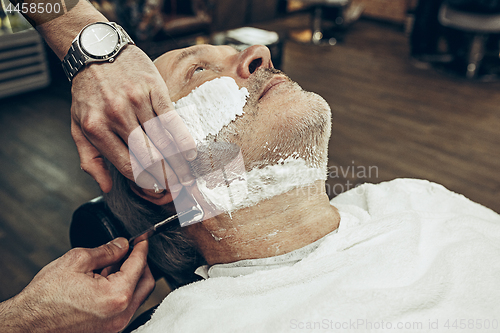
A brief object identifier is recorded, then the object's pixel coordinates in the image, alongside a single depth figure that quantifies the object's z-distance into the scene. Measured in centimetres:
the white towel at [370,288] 85
